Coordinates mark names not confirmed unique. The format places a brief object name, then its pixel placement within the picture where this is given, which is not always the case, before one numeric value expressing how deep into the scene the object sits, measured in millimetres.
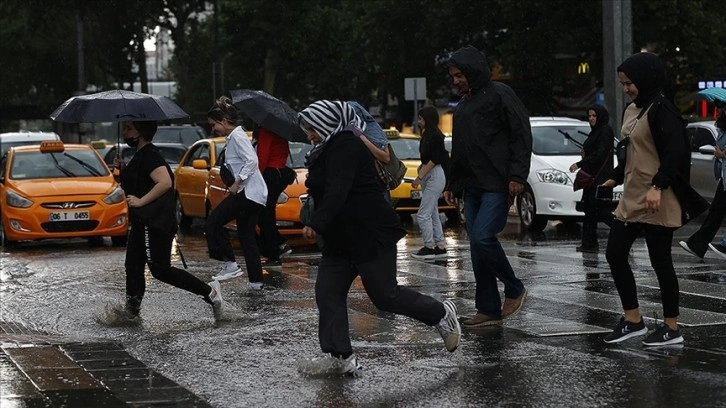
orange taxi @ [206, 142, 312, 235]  18531
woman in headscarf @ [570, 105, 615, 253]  16531
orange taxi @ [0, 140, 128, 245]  19766
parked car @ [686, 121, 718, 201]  22922
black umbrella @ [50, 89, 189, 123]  11344
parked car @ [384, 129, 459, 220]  22125
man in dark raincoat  9820
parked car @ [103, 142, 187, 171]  28870
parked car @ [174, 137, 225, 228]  21812
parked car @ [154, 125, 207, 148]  34438
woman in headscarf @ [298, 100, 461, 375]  8141
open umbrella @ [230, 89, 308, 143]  13680
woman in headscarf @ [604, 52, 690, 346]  8859
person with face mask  11062
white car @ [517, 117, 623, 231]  20500
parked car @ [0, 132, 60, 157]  28636
